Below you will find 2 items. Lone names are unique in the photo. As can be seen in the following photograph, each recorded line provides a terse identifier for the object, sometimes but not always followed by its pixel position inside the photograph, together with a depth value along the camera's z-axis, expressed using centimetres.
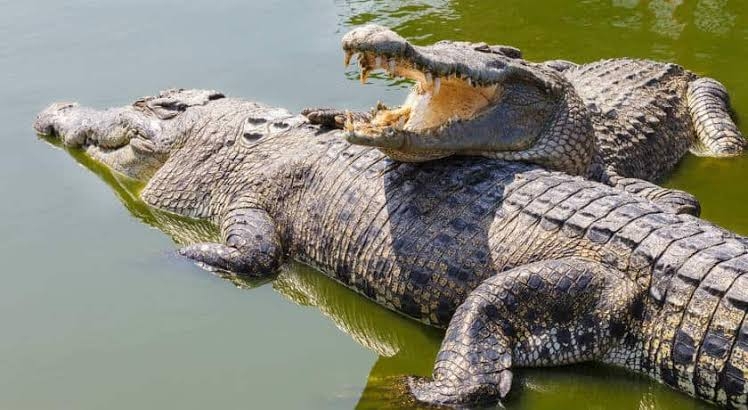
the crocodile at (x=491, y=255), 715
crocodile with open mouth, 832
